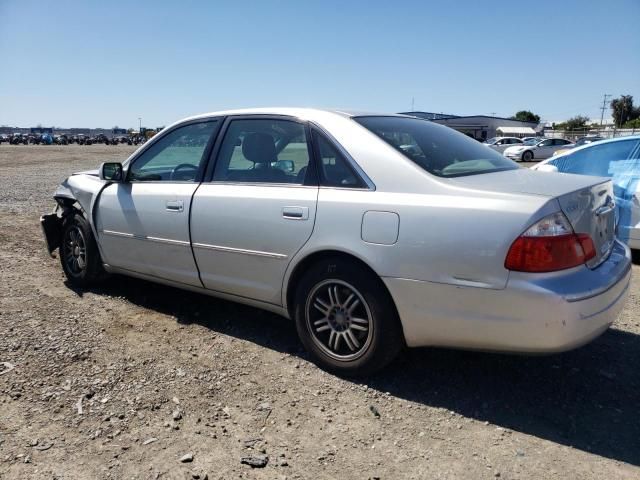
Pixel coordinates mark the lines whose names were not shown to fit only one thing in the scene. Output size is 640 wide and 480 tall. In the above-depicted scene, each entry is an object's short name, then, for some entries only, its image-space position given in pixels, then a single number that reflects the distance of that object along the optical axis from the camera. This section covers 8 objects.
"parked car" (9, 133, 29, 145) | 66.94
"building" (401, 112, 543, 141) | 71.30
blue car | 5.91
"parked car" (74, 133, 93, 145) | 75.19
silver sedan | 2.59
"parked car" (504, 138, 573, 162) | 32.12
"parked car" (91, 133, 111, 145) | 79.72
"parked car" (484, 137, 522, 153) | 38.64
